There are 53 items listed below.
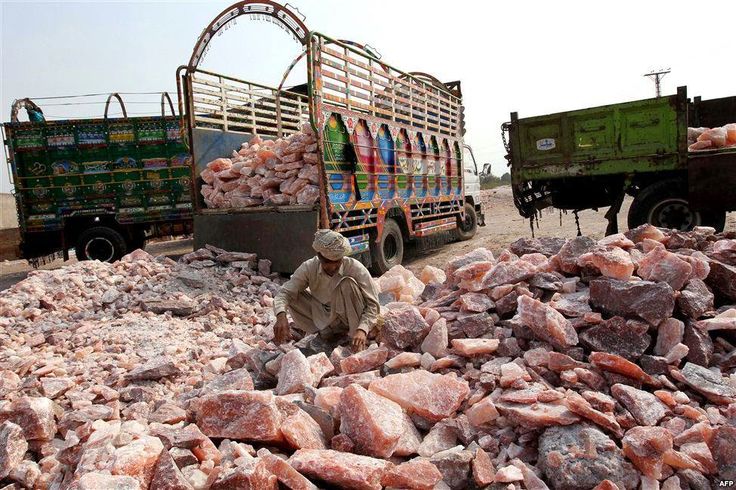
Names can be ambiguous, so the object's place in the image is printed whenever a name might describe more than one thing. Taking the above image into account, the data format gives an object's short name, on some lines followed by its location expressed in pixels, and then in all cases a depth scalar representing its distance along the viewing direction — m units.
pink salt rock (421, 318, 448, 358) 2.97
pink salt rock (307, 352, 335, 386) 2.87
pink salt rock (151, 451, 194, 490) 1.88
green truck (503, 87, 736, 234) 6.52
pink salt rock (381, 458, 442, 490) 1.92
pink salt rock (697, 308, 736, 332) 2.81
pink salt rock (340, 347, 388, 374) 2.92
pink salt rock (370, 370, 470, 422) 2.41
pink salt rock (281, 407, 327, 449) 2.20
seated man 3.34
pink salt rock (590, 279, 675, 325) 2.78
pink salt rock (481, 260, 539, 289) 3.44
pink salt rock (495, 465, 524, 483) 1.98
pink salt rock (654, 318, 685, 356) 2.71
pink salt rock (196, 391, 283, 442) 2.25
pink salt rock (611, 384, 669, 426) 2.22
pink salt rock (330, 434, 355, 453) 2.18
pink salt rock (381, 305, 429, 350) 3.09
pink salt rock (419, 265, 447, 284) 4.89
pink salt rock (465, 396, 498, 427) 2.31
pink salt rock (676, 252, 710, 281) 3.20
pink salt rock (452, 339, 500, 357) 2.83
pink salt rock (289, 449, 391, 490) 1.89
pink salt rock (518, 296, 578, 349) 2.74
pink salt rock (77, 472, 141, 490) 1.78
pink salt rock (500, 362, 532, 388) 2.48
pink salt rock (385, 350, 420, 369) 2.90
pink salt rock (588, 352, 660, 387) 2.46
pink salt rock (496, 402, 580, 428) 2.19
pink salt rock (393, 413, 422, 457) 2.23
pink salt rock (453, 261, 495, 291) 3.67
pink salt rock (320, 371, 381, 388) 2.69
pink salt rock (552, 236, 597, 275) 3.55
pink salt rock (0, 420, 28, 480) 2.28
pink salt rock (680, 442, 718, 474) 2.01
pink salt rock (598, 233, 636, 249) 3.78
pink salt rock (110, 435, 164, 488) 1.91
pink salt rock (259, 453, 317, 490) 1.88
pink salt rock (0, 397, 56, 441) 2.51
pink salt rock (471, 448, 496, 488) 2.01
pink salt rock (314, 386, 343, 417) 2.49
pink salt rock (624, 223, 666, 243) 4.01
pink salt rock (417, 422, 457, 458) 2.24
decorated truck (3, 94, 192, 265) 8.80
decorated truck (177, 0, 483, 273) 6.05
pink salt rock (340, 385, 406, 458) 2.14
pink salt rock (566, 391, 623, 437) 2.15
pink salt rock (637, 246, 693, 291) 3.05
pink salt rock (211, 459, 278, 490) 1.83
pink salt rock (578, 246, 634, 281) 3.13
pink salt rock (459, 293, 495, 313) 3.24
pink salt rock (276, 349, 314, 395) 2.76
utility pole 25.44
